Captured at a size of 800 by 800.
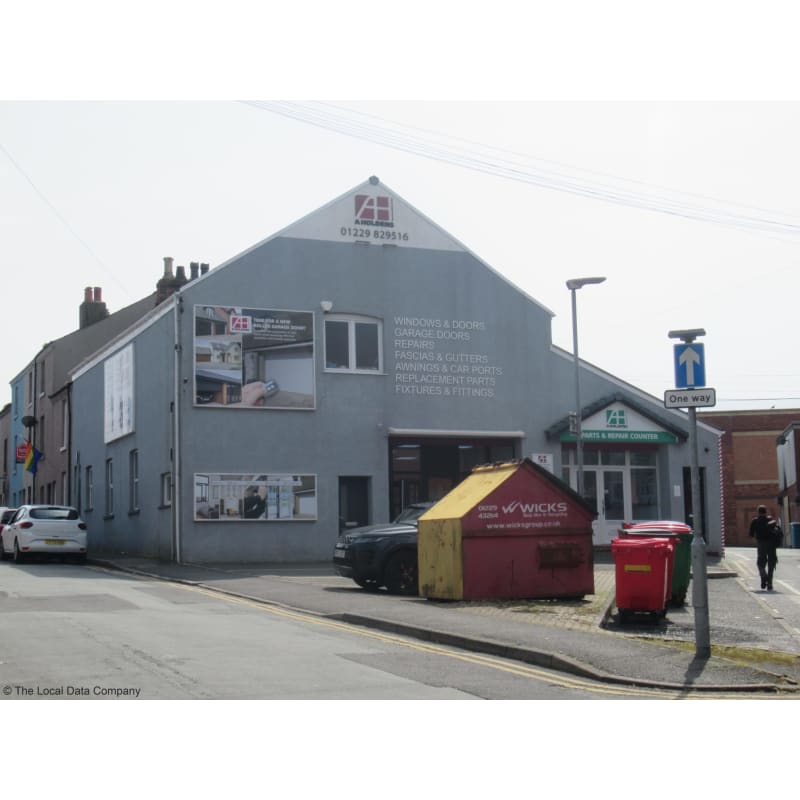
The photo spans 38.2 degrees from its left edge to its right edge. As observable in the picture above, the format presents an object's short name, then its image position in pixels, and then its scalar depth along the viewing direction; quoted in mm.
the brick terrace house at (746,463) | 67875
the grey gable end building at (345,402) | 29281
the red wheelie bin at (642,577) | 15032
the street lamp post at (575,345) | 27875
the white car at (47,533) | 28875
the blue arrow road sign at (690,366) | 12445
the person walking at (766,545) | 22469
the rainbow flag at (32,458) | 47906
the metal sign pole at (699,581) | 11984
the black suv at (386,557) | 19141
